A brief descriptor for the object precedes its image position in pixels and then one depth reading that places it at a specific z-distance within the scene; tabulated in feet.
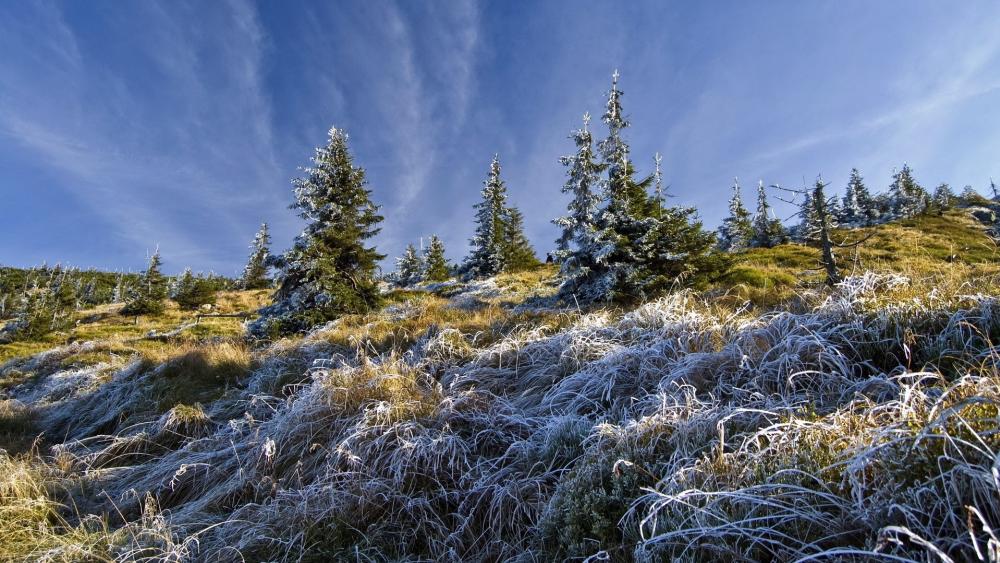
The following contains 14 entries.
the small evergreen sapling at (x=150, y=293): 124.06
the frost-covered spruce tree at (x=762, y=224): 142.58
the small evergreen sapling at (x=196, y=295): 134.07
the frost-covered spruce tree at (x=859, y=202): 198.70
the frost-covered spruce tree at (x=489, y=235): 115.75
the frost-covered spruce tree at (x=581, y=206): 47.98
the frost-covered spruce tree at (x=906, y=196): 190.60
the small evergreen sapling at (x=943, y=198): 190.49
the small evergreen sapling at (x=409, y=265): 170.19
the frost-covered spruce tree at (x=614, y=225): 43.65
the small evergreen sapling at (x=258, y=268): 169.17
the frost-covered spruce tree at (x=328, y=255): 50.62
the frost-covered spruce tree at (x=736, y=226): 156.08
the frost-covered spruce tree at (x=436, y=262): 147.74
